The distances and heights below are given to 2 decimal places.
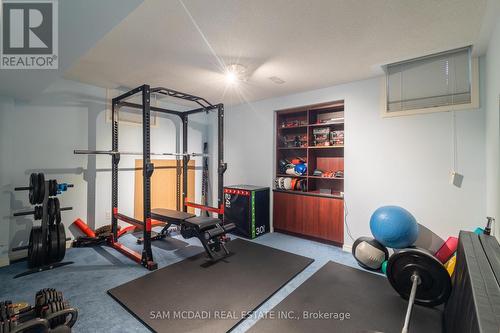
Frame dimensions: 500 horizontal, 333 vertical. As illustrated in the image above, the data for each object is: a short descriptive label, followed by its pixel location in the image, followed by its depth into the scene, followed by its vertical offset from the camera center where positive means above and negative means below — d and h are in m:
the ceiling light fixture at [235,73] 2.92 +1.29
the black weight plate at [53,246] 2.77 -0.97
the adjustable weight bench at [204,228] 3.11 -0.89
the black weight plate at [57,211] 2.88 -0.56
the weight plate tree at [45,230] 2.72 -0.79
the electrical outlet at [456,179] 2.65 -0.15
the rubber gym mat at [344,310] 1.87 -1.31
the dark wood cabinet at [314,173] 3.73 -0.13
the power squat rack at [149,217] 2.84 -0.75
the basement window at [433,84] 2.61 +1.02
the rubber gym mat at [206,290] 1.94 -1.29
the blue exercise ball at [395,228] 2.55 -0.70
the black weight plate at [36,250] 2.68 -0.98
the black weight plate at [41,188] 2.76 -0.26
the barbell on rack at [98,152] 2.95 +0.20
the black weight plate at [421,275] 1.89 -0.96
